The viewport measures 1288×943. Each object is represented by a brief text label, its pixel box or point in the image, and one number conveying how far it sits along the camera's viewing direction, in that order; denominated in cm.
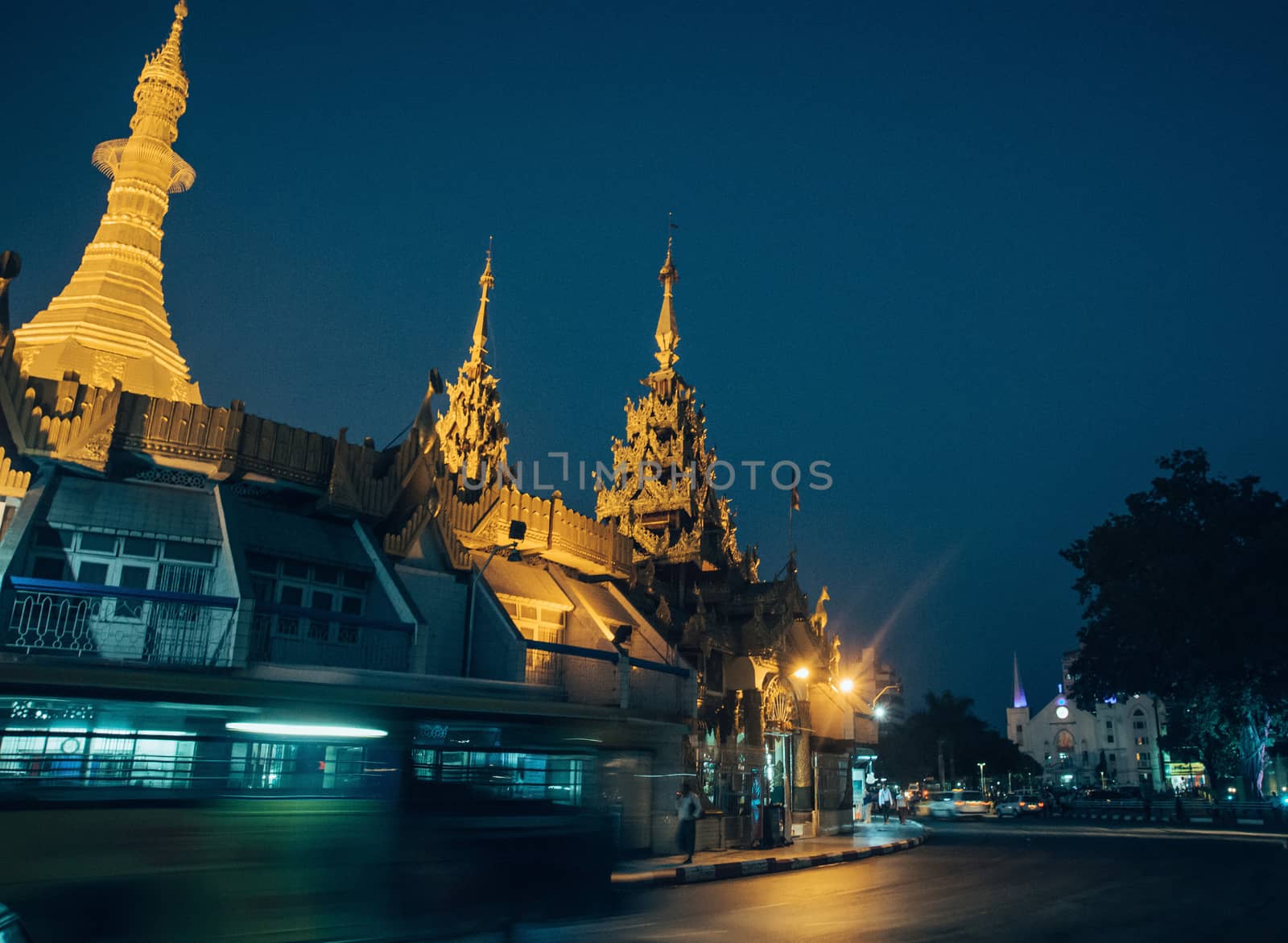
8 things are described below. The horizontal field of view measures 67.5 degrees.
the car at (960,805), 4431
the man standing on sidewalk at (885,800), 4307
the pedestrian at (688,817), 1912
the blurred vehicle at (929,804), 4555
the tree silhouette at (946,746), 9900
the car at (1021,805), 4997
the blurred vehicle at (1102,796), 6550
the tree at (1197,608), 3838
